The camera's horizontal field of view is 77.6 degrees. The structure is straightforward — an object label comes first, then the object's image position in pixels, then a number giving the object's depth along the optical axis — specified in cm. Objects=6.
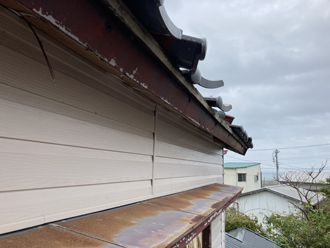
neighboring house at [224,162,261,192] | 2702
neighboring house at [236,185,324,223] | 1656
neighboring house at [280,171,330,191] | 2657
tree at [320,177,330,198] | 1652
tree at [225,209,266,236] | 1005
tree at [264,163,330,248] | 755
